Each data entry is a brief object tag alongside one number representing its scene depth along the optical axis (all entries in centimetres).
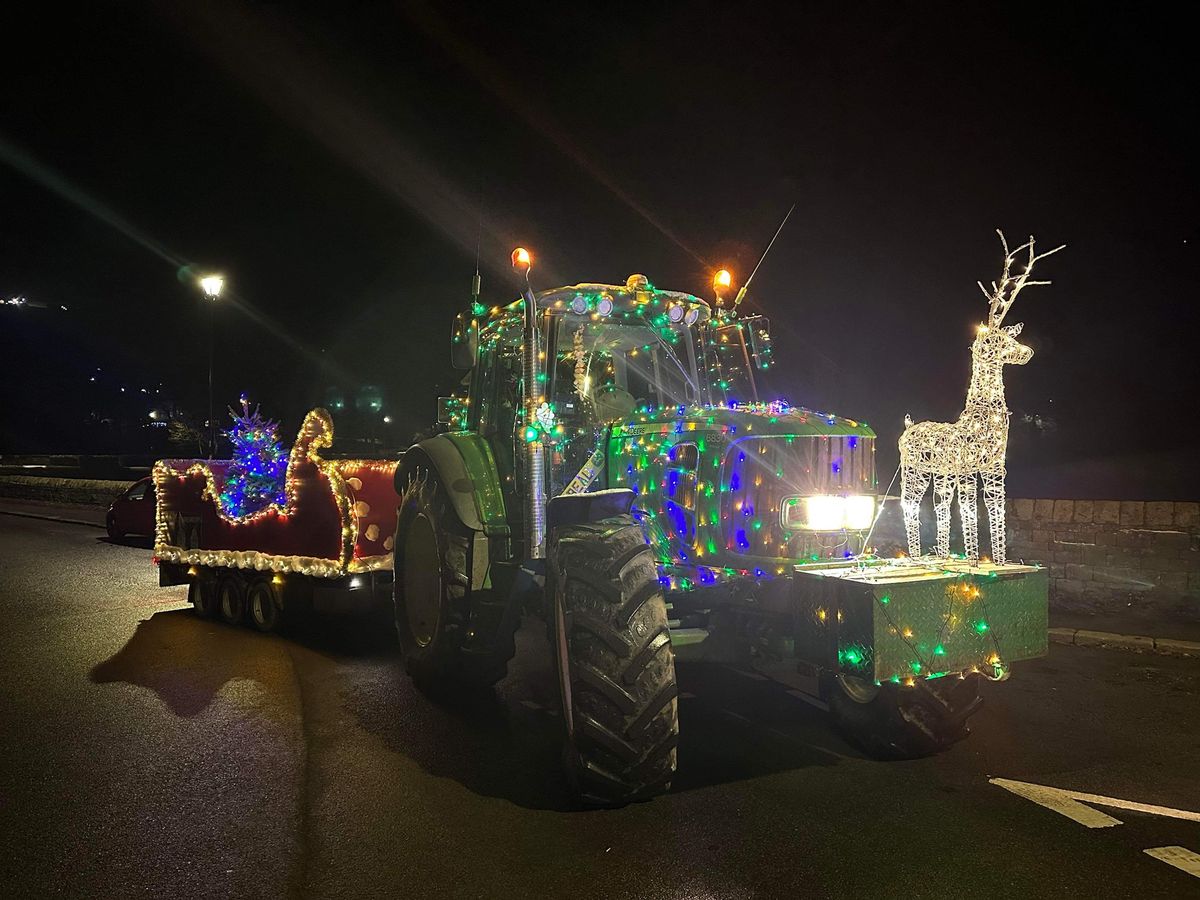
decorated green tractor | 430
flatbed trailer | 863
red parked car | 1827
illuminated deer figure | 679
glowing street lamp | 1927
